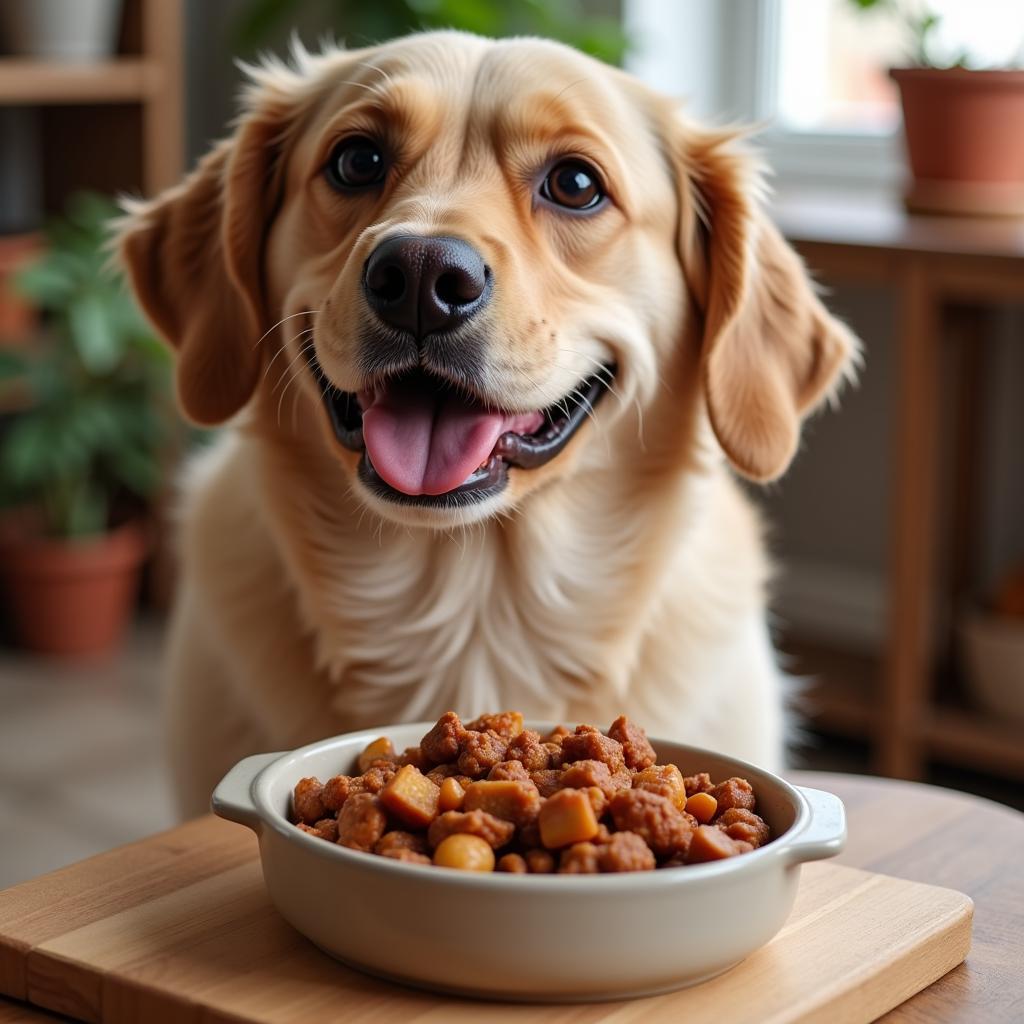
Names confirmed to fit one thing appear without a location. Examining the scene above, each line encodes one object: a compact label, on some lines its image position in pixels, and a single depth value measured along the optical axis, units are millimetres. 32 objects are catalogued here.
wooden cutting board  652
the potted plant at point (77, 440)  1751
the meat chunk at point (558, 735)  723
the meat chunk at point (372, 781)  691
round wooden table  685
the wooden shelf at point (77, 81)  1761
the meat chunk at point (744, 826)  679
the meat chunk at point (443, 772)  698
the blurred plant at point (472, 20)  1615
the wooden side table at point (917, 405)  1324
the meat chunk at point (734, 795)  696
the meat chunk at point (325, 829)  677
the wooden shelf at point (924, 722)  1406
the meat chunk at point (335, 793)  691
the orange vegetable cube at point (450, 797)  677
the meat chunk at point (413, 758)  712
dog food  659
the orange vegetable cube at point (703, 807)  688
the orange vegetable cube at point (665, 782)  685
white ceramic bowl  638
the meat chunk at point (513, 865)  657
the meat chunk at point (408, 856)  657
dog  906
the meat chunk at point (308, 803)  692
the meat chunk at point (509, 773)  688
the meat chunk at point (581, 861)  653
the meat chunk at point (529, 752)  703
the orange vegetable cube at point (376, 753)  727
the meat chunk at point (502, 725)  723
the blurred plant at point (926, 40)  1447
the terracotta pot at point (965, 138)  1394
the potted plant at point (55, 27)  1797
